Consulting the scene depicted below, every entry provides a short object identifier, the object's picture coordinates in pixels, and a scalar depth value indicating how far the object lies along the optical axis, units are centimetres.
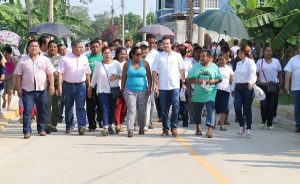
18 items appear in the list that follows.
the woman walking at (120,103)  1308
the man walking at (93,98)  1338
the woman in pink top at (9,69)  1706
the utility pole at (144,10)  4900
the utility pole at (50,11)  2564
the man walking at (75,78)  1270
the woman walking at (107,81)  1283
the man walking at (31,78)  1201
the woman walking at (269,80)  1452
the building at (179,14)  5472
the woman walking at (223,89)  1385
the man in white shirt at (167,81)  1253
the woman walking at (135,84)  1247
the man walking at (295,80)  1398
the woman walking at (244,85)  1267
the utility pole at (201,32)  2511
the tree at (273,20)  1681
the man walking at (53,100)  1299
